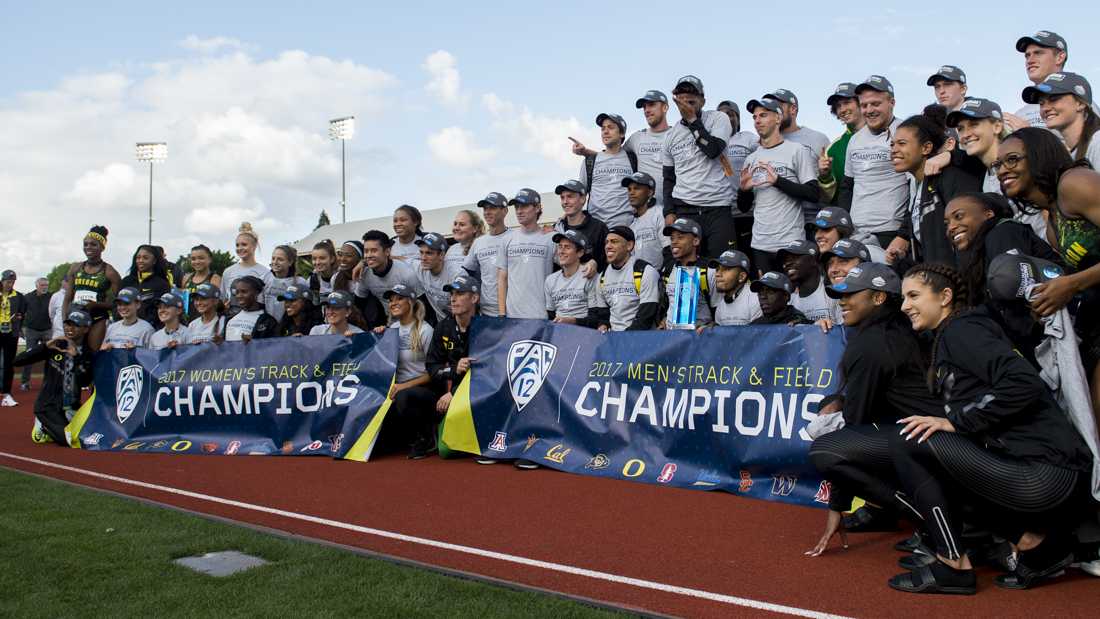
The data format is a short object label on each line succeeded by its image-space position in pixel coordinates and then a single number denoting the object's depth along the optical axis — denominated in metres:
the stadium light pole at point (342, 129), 58.00
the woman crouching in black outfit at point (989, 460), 4.16
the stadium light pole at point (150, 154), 59.97
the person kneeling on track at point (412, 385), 8.89
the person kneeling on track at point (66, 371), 10.84
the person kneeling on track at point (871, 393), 4.71
